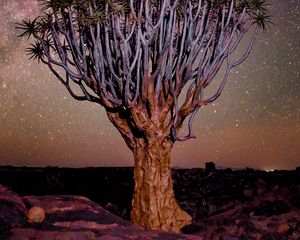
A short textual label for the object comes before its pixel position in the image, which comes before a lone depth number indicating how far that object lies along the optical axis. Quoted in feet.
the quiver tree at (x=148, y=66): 22.40
